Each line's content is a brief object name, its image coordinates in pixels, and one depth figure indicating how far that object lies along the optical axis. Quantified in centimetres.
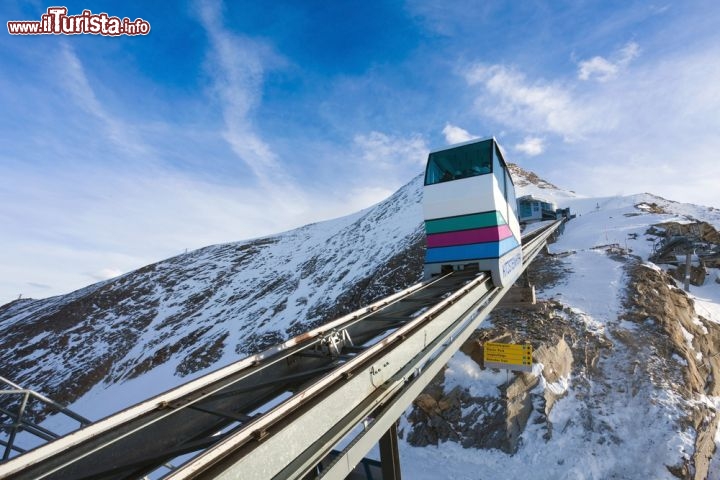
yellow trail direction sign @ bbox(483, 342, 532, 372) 1212
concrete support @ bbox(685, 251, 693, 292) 2363
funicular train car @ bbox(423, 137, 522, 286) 897
